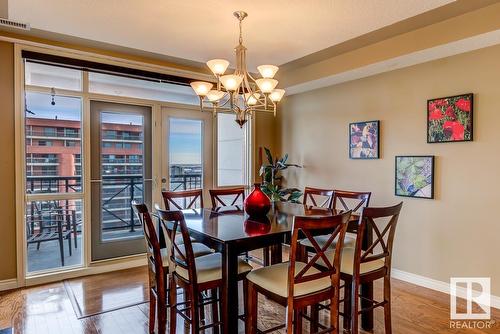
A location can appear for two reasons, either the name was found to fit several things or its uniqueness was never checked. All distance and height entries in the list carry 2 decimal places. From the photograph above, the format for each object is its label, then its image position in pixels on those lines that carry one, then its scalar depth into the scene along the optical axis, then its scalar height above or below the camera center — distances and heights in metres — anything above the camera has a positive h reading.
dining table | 1.98 -0.48
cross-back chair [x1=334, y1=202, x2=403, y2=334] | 2.14 -0.76
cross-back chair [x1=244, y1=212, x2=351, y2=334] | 1.85 -0.76
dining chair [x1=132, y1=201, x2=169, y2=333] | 2.26 -0.75
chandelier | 2.60 +0.64
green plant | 4.64 -0.31
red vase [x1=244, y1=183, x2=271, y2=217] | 2.71 -0.36
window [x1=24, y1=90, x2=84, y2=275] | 3.52 -0.18
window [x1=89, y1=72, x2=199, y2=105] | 3.87 +0.93
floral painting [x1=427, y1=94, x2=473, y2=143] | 3.14 +0.42
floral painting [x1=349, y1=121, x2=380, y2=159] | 3.96 +0.27
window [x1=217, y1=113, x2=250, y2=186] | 4.89 +0.14
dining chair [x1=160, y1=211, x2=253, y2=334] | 2.05 -0.76
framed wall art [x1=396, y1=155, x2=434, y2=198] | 3.45 -0.17
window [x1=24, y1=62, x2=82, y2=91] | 3.49 +0.95
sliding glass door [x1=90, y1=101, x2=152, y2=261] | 3.87 -0.16
